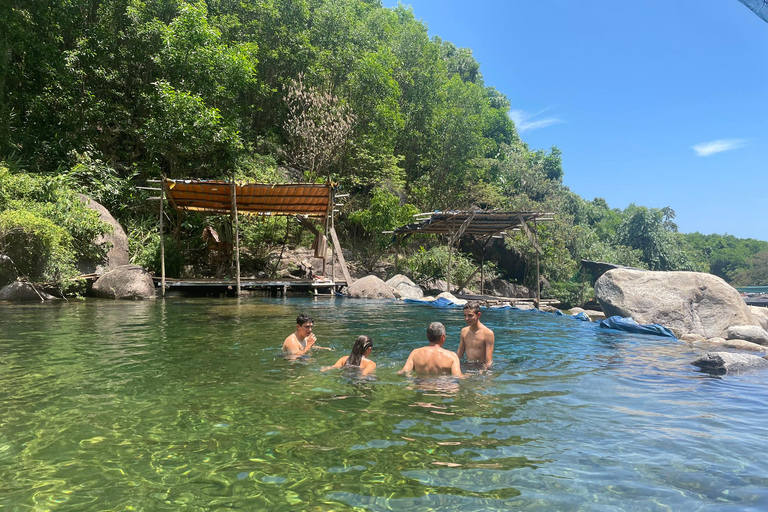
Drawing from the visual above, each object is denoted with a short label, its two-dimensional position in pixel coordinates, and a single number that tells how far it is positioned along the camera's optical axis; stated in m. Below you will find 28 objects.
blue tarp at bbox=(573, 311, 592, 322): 13.66
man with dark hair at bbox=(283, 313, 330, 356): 6.88
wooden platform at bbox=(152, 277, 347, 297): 17.14
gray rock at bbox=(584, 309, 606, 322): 14.60
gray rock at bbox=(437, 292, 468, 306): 16.66
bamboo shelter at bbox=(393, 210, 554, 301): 16.75
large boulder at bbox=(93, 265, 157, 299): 14.68
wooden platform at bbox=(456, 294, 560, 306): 17.56
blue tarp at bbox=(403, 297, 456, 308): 16.32
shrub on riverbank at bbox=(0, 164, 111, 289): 11.93
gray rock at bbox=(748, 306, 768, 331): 11.98
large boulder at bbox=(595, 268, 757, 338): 11.08
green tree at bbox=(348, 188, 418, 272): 23.06
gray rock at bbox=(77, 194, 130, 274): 15.30
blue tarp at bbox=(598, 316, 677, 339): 10.59
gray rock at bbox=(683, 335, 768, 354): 8.94
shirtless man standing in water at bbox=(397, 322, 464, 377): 5.66
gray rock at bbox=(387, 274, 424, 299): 18.70
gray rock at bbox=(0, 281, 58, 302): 12.88
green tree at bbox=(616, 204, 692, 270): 33.09
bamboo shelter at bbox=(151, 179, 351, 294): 15.97
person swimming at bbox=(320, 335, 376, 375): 5.74
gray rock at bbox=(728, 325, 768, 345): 9.70
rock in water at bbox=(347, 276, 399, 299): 18.25
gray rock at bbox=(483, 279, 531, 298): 26.27
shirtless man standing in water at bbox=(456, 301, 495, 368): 6.32
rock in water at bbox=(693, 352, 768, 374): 6.78
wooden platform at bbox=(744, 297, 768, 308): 25.70
